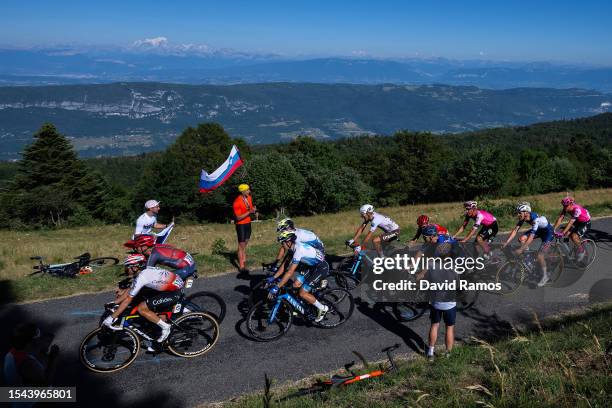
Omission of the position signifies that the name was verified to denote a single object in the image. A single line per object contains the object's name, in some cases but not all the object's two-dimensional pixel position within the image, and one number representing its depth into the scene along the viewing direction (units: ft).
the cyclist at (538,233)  34.81
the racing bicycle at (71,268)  40.29
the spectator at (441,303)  23.40
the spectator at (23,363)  16.81
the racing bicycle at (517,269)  35.83
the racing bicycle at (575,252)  39.80
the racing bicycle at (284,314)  28.04
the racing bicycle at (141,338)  24.76
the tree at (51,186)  153.07
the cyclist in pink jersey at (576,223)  38.50
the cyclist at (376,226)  36.52
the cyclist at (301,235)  28.04
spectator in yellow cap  38.93
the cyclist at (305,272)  27.22
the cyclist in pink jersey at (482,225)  36.78
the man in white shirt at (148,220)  35.12
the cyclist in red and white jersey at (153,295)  23.67
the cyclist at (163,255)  26.43
